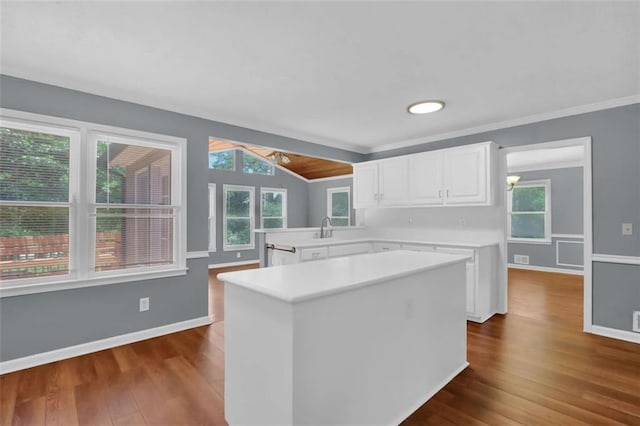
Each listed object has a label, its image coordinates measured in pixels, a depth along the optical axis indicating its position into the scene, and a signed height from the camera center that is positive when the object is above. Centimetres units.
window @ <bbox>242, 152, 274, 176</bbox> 817 +132
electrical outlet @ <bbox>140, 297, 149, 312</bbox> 321 -92
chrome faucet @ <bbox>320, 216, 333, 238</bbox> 498 -30
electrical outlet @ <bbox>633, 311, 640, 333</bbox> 309 -105
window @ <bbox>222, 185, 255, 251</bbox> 787 -7
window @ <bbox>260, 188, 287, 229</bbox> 856 +18
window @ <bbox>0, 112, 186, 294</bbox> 262 +9
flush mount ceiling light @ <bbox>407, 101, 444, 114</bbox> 325 +115
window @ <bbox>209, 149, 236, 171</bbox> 786 +138
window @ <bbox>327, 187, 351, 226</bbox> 841 +23
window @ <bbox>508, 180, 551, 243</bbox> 703 +6
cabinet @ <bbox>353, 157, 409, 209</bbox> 466 +49
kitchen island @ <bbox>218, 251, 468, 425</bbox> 138 -66
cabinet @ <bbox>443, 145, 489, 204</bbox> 384 +50
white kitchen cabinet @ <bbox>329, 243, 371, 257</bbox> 429 -50
